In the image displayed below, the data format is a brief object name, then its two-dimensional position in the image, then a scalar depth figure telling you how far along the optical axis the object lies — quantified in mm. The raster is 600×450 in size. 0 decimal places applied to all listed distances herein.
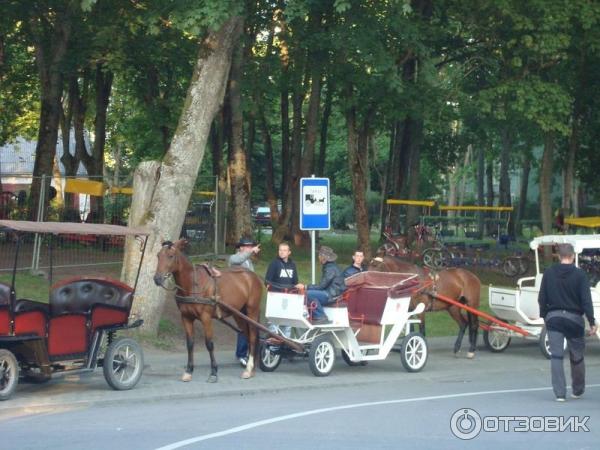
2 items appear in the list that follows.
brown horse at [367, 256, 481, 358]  19609
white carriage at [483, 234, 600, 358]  19844
